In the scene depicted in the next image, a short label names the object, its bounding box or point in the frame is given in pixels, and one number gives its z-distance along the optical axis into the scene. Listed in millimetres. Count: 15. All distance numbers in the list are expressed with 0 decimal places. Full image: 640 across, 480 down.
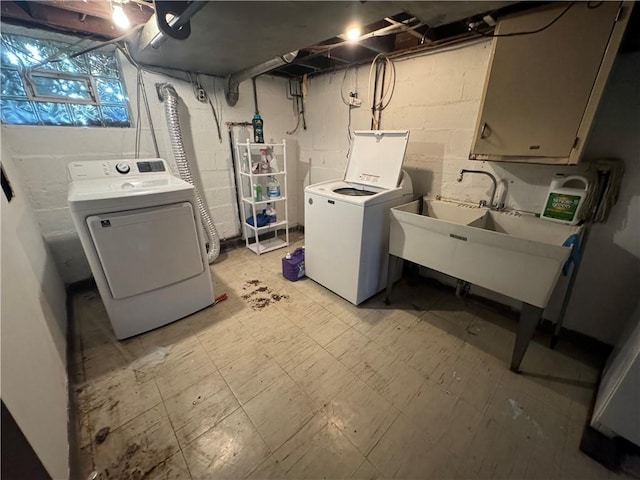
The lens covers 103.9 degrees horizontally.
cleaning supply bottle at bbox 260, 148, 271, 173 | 2933
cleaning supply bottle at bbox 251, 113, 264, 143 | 2828
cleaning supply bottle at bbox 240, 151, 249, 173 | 2928
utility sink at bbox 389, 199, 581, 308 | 1283
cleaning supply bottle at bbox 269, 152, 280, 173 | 2941
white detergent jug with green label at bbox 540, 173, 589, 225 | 1461
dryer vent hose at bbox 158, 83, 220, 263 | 2266
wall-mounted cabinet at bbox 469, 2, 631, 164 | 1123
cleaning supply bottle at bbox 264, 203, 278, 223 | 3094
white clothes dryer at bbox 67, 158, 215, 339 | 1483
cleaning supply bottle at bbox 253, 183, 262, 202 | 2855
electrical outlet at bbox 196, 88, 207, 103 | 2510
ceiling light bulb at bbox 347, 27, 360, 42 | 1787
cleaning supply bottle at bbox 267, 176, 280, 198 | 3008
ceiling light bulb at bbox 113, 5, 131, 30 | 1576
